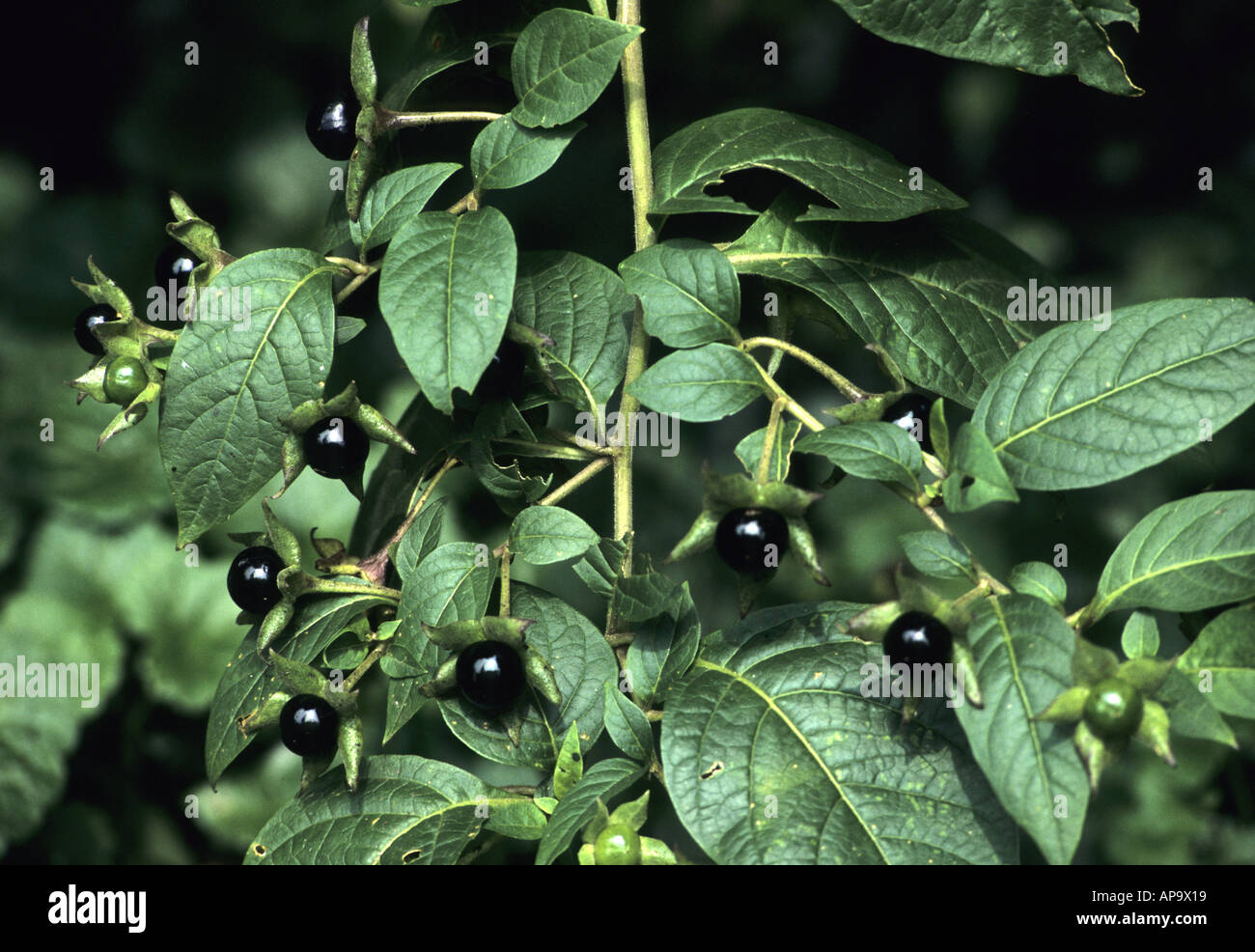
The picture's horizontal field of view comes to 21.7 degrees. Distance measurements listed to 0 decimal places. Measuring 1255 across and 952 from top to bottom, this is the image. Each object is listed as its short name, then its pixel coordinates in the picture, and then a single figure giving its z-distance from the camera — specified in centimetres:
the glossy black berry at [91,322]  77
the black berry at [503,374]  77
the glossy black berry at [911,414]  75
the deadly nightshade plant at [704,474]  72
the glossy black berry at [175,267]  78
